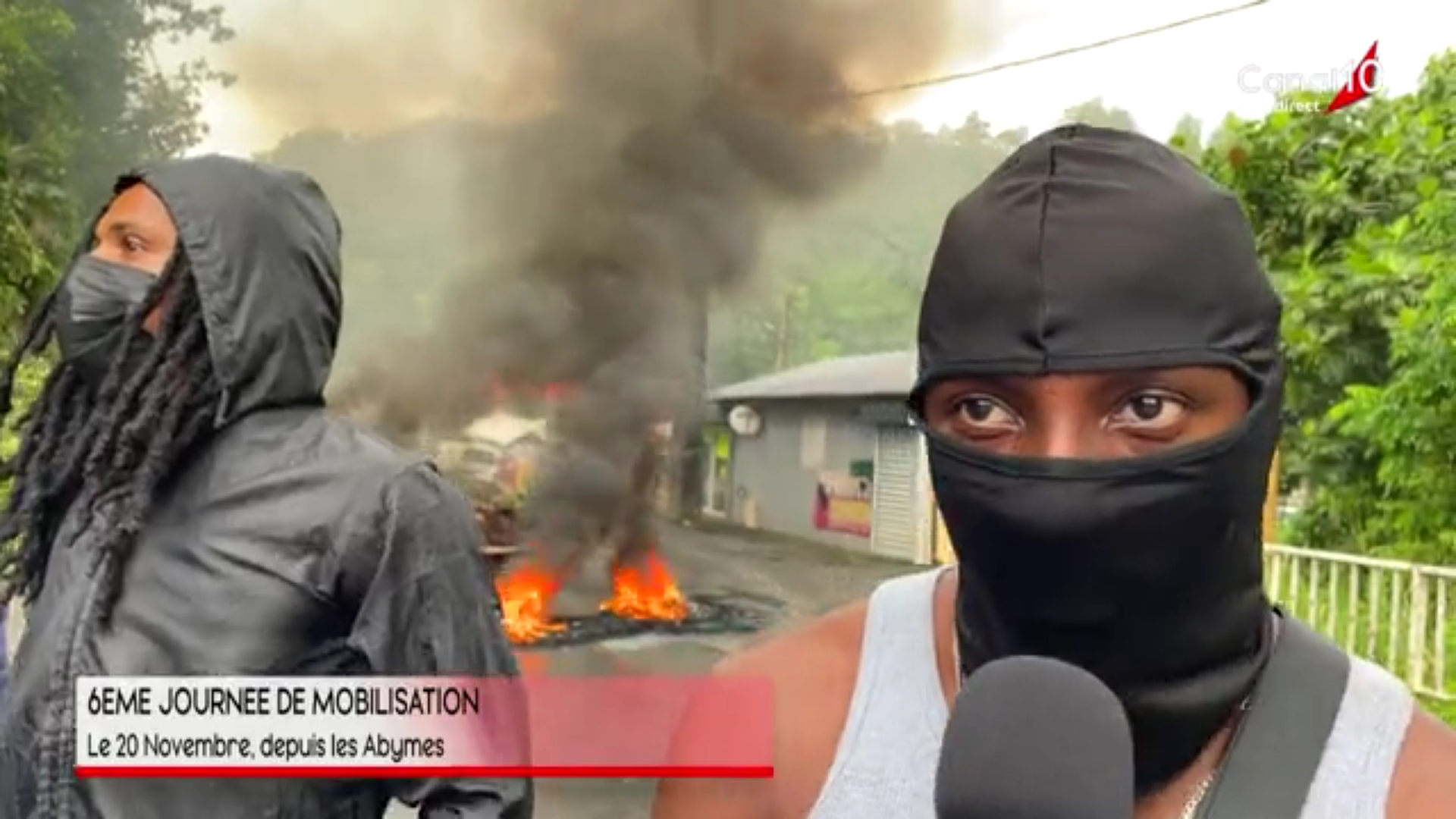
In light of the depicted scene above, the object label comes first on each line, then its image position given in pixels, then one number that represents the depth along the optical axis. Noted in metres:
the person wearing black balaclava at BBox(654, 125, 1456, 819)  0.80
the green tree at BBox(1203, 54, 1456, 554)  6.42
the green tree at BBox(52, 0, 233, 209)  5.79
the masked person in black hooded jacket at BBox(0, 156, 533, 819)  1.27
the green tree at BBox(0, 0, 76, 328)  4.84
